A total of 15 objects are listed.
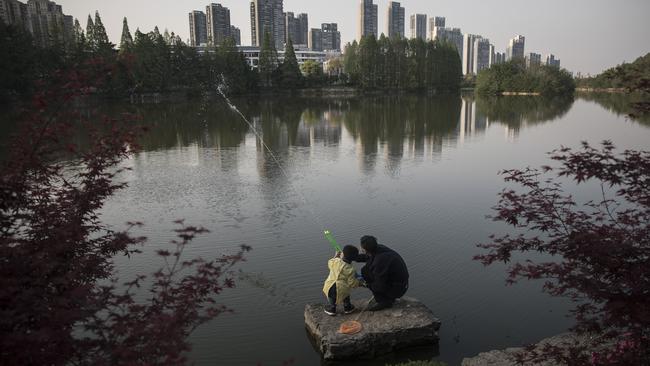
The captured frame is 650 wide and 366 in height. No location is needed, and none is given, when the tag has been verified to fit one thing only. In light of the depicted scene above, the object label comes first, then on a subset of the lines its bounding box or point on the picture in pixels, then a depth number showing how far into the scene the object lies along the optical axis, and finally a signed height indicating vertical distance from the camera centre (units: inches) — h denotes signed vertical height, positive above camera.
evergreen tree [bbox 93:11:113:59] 2507.4 +346.1
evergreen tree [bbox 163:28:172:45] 2847.0 +379.4
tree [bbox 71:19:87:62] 2302.2 +306.0
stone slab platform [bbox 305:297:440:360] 250.4 -127.3
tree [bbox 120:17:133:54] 2748.8 +380.3
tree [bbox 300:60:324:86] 3368.6 +189.6
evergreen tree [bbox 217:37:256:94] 2866.6 +187.1
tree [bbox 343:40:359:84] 3597.4 +265.5
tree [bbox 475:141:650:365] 151.9 -61.4
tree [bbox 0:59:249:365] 120.3 -50.7
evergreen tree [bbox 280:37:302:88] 3080.7 +188.5
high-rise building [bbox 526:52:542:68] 3892.7 +252.9
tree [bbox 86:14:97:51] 2536.9 +362.9
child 271.3 -106.1
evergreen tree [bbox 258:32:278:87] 3026.6 +239.7
